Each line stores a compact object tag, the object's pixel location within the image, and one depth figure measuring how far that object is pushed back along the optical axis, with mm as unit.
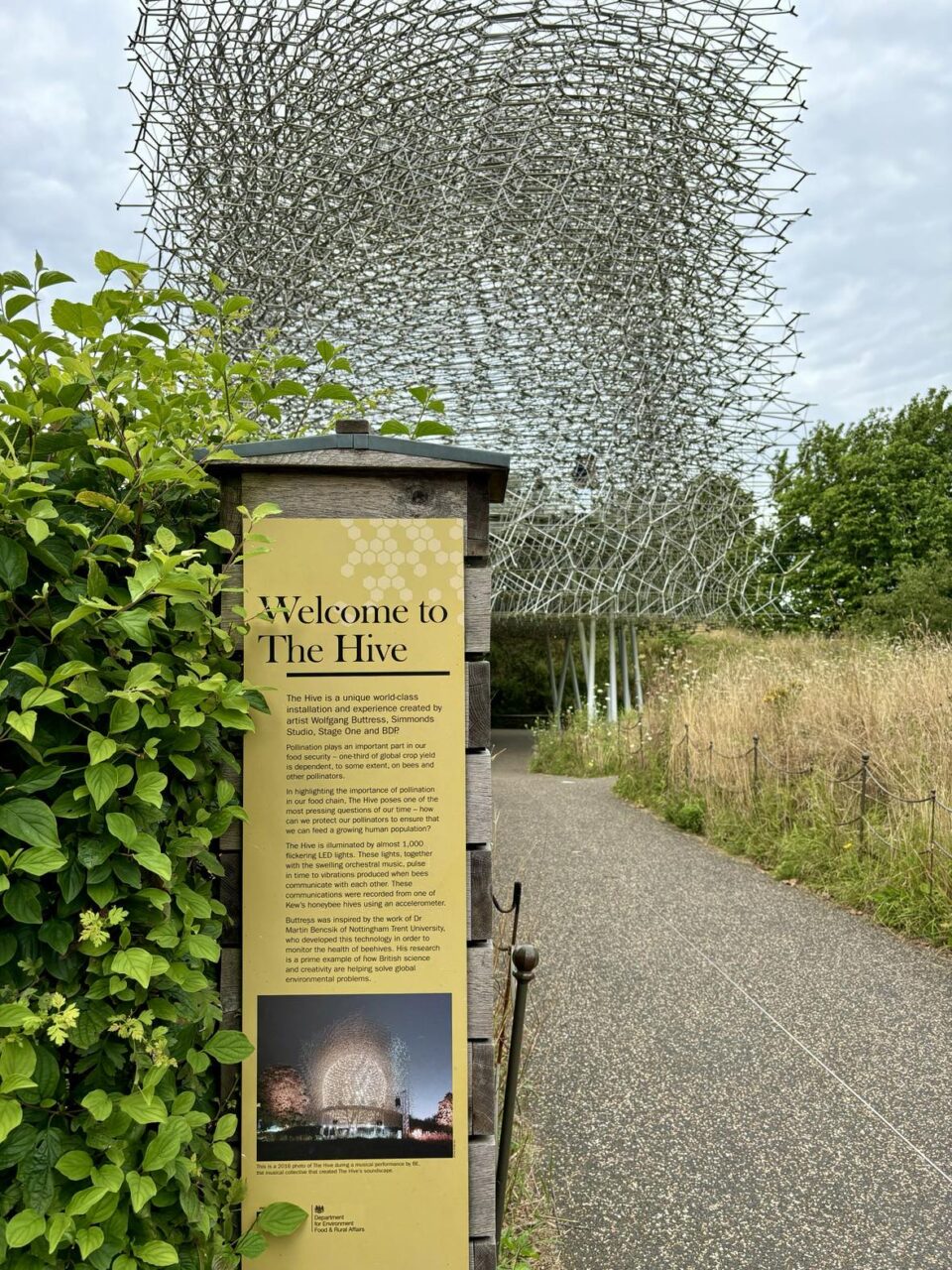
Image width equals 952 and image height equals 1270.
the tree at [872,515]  29672
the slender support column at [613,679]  21875
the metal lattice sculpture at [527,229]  19406
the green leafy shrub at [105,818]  1452
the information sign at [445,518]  1938
